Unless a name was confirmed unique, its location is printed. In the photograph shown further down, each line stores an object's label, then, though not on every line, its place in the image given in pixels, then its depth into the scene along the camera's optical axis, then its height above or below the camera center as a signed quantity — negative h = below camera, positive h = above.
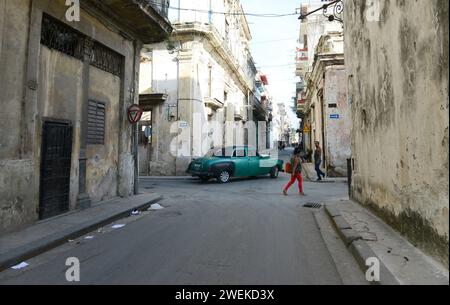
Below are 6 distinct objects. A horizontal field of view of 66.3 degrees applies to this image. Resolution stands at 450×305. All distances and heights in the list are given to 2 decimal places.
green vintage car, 14.49 +0.05
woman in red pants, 11.18 -0.09
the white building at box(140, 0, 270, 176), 18.05 +3.95
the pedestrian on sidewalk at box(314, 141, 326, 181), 15.34 +0.28
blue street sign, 16.12 +2.36
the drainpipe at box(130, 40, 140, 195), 10.69 +0.92
